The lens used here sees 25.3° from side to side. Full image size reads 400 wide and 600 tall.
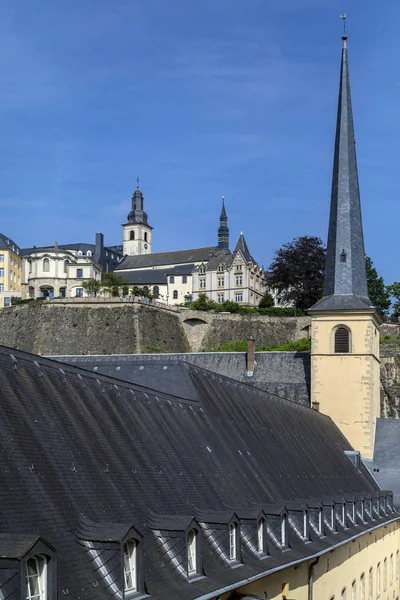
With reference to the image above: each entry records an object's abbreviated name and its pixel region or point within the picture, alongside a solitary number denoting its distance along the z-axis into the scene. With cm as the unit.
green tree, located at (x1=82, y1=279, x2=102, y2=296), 11769
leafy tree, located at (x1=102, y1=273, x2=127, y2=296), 12169
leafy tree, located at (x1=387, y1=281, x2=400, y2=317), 10531
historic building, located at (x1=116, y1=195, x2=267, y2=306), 12394
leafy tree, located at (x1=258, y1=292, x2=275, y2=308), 11606
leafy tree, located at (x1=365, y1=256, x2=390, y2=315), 10294
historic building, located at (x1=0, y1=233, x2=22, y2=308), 12775
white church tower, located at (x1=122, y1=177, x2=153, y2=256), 17212
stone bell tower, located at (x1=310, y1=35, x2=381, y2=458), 4766
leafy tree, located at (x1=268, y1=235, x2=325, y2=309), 10306
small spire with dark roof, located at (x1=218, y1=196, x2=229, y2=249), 14838
